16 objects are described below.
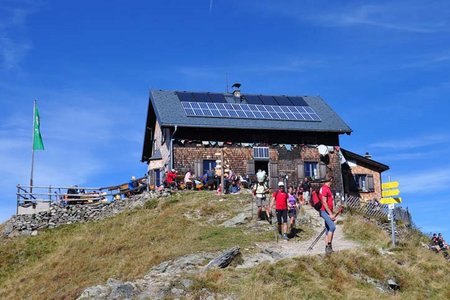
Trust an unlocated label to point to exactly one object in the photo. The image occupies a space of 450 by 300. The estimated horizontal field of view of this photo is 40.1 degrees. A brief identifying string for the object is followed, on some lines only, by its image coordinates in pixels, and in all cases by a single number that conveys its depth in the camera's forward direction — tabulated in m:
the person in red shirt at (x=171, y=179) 33.89
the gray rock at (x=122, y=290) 16.00
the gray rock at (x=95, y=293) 16.16
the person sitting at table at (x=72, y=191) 36.00
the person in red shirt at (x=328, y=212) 18.45
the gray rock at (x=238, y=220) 25.14
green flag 38.28
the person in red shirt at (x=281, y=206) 22.56
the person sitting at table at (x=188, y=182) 34.19
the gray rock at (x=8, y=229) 33.28
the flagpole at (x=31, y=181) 35.41
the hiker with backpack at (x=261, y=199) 25.00
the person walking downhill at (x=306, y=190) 30.64
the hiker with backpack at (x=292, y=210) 24.13
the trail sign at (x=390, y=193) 21.86
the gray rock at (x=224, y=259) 17.94
